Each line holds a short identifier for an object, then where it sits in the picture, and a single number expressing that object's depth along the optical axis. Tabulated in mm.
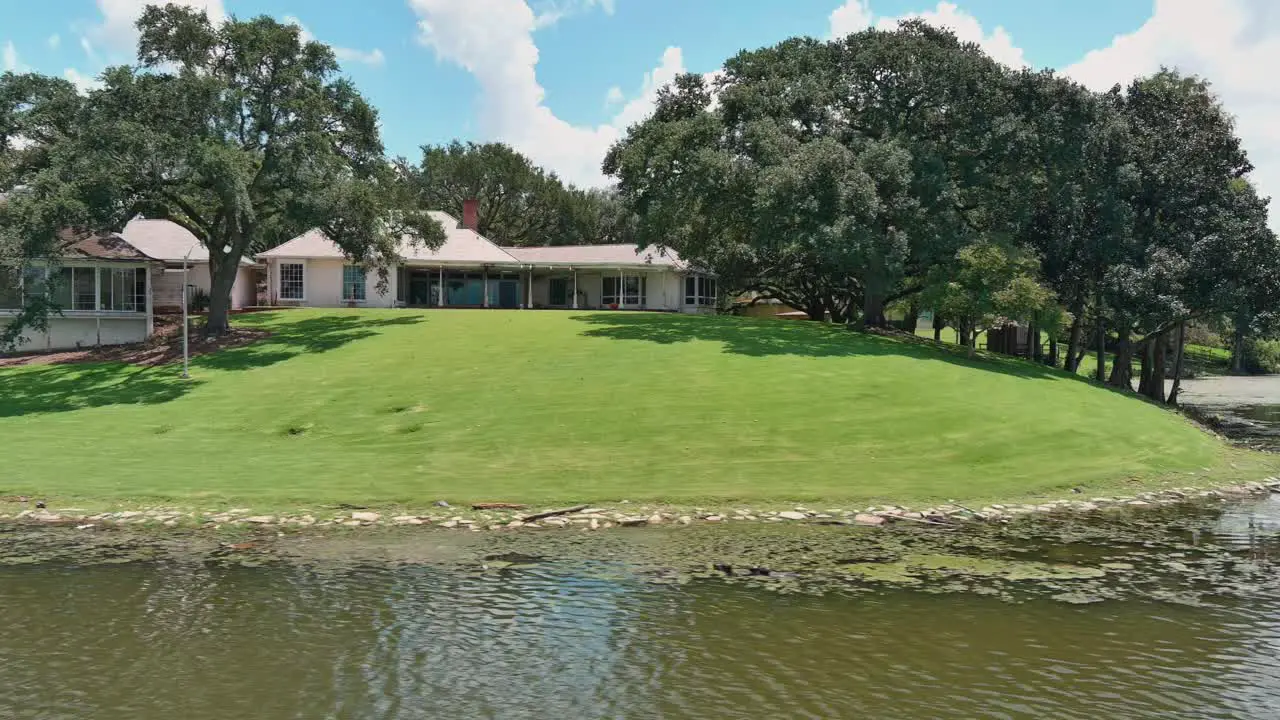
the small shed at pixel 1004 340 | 45594
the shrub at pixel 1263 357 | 71938
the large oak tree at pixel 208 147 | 28281
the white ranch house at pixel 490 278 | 50719
